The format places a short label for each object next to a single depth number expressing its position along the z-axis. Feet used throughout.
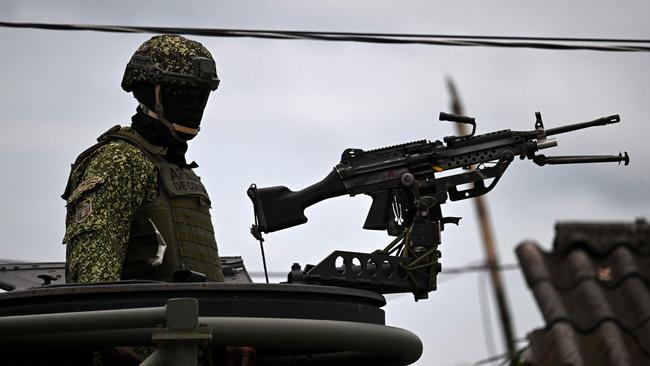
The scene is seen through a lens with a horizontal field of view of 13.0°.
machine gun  42.61
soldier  41.94
